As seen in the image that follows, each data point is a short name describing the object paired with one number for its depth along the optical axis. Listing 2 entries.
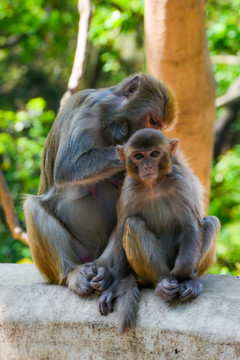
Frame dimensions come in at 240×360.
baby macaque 7.38
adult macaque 8.64
